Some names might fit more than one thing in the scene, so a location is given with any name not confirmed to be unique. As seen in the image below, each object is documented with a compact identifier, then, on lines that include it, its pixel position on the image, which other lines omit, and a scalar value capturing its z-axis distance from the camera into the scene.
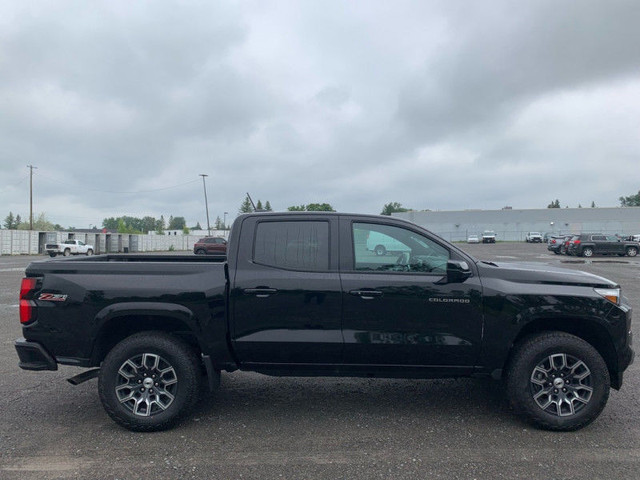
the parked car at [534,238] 65.19
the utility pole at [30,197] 57.31
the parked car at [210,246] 33.75
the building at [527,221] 73.69
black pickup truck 3.96
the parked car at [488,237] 61.73
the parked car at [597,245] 30.77
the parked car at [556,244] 35.49
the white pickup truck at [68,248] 36.28
